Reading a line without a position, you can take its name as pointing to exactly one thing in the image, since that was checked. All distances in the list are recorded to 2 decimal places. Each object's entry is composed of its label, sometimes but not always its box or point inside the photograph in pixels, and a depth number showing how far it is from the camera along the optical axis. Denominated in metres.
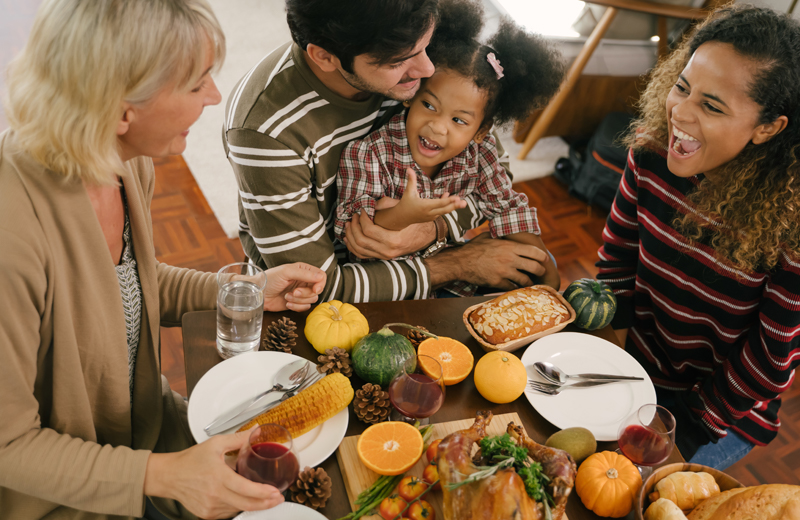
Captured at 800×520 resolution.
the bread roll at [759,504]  0.99
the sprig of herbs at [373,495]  1.05
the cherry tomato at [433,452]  1.11
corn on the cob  1.15
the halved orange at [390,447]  1.09
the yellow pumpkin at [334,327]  1.35
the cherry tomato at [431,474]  1.09
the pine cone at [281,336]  1.36
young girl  1.70
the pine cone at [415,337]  1.41
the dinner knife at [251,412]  1.16
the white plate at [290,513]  1.02
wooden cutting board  1.09
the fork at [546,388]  1.34
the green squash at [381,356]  1.26
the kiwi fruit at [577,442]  1.18
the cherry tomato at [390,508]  1.04
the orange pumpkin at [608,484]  1.10
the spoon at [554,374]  1.37
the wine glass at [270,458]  0.98
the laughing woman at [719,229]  1.50
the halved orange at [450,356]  1.32
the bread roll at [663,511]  1.03
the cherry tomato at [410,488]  1.06
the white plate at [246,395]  1.15
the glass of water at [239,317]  1.30
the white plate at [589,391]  1.30
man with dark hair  1.43
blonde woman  0.97
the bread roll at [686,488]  1.08
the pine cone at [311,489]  1.05
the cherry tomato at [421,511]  1.04
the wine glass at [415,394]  1.16
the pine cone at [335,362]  1.29
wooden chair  3.57
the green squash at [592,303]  1.53
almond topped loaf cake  1.45
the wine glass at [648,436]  1.18
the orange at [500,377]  1.27
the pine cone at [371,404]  1.21
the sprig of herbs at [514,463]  0.94
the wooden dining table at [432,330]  1.14
